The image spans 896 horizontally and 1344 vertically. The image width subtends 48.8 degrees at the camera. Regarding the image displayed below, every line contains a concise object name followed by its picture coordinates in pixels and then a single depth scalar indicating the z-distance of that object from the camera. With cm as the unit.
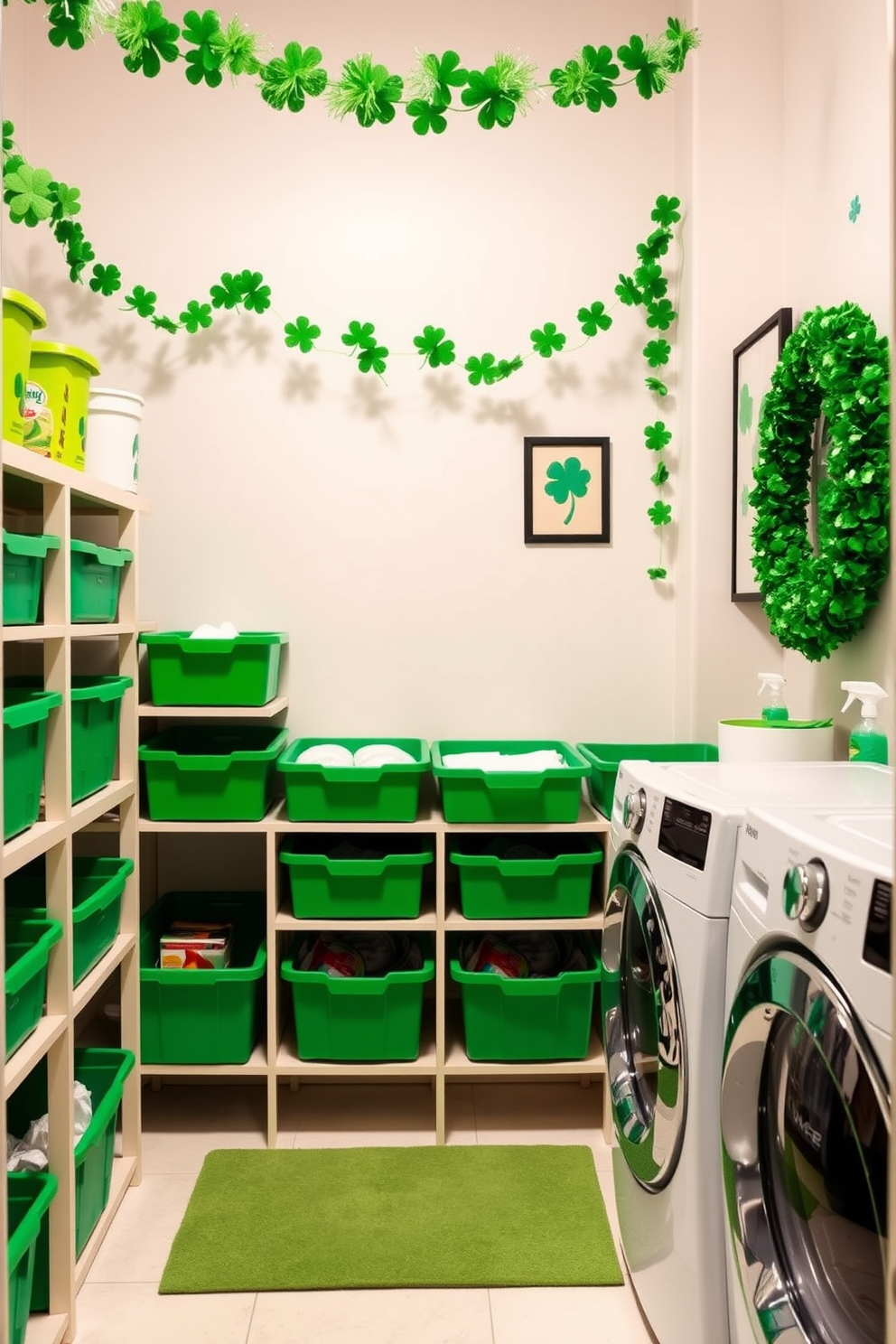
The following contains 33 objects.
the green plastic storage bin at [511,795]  234
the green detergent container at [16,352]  153
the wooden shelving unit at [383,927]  238
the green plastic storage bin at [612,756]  242
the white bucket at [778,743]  191
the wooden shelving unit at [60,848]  159
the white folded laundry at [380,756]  248
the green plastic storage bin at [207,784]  239
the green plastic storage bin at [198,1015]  237
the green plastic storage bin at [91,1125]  175
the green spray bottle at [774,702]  204
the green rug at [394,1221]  191
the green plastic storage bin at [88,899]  192
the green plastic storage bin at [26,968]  152
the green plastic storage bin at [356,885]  236
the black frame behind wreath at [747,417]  235
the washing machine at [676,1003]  139
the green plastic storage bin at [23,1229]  150
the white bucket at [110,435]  221
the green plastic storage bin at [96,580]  193
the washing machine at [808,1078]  95
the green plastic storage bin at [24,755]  154
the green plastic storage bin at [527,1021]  239
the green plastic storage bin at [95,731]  193
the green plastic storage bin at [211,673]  241
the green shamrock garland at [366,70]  197
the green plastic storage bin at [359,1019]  238
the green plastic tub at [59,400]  178
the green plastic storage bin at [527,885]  237
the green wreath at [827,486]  181
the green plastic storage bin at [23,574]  156
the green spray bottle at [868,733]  179
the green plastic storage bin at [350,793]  235
